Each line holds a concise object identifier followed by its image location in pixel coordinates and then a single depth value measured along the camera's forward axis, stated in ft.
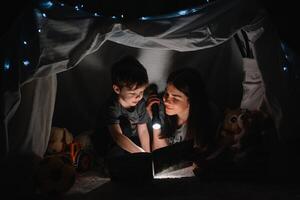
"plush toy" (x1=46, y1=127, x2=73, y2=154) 10.38
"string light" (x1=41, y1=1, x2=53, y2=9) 8.92
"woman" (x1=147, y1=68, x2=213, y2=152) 10.98
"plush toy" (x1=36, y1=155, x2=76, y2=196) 8.63
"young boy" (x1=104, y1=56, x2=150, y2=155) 10.56
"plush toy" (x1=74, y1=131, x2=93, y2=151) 11.10
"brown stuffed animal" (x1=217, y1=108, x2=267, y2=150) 10.16
